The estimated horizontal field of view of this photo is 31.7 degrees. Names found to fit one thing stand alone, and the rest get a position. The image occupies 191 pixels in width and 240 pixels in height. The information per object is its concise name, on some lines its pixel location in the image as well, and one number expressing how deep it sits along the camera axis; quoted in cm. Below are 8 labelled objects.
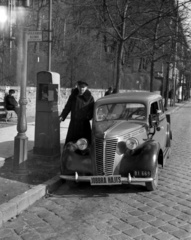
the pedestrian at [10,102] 1352
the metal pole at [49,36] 1514
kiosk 728
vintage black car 542
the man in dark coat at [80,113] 694
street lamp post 623
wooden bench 1360
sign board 629
